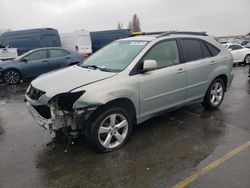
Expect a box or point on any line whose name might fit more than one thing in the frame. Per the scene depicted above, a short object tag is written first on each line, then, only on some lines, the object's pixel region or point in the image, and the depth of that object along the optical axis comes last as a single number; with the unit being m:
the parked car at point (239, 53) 11.04
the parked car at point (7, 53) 9.48
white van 10.94
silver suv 2.72
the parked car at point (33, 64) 7.78
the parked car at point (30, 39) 10.07
